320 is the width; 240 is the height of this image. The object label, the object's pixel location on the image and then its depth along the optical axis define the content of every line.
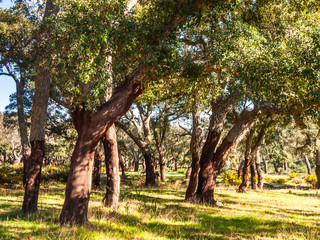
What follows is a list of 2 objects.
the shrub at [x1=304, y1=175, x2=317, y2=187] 27.31
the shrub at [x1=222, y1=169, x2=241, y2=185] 25.91
